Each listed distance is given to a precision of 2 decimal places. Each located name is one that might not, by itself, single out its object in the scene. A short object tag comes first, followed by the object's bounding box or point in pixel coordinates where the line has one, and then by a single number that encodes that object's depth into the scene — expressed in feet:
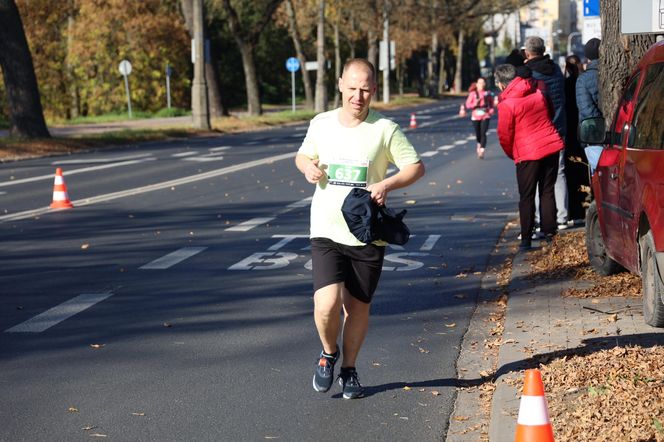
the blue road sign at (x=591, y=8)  63.16
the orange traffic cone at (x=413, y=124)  141.49
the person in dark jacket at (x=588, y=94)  40.37
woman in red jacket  38.93
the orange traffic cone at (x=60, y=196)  56.24
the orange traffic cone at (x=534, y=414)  15.12
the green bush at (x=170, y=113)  198.22
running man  20.54
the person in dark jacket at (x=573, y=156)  44.47
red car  24.90
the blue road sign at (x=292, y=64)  190.29
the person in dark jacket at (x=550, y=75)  40.88
